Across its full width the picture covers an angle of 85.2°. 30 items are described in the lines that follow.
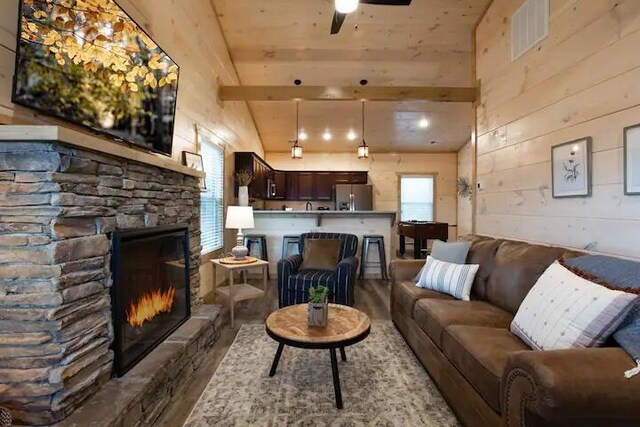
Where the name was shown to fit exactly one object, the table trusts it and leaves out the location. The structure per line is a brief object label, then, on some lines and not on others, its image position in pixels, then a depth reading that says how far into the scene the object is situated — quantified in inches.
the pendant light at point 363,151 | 230.4
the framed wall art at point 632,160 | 79.3
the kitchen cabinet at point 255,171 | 228.4
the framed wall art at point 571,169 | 95.0
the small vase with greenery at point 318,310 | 90.9
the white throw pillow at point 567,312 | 58.1
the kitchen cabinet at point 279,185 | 328.5
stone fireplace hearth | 57.6
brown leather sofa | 45.8
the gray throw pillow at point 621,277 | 54.3
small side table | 137.9
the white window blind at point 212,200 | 173.2
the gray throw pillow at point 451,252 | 121.2
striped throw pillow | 109.6
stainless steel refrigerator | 335.6
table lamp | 152.6
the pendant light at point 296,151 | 233.3
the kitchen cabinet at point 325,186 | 346.6
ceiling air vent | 116.4
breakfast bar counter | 221.3
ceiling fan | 100.1
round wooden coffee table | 81.7
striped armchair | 144.3
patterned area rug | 77.4
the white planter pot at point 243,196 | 209.0
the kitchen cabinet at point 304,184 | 348.8
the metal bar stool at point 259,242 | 216.8
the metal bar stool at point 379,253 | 215.2
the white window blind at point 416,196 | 356.5
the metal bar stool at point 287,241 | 213.8
